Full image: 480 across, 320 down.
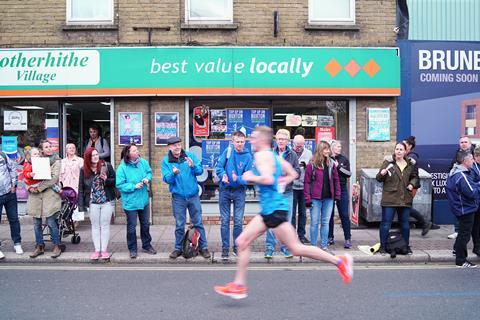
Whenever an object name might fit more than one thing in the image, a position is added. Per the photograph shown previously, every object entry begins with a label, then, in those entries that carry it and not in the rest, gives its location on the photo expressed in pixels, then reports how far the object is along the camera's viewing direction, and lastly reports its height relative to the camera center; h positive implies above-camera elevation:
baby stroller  9.09 -1.12
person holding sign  8.55 -0.85
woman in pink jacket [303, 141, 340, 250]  8.73 -0.68
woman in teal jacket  8.43 -0.58
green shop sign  11.34 +1.66
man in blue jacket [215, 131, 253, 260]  8.24 -0.58
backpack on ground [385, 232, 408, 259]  8.45 -1.58
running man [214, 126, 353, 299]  5.81 -0.77
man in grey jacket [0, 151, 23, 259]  8.45 -0.71
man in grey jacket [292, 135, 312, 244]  9.26 -0.74
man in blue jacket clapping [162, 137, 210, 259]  8.30 -0.60
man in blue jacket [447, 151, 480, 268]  7.89 -0.82
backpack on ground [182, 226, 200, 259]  8.38 -1.50
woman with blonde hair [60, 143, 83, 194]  9.79 -0.34
